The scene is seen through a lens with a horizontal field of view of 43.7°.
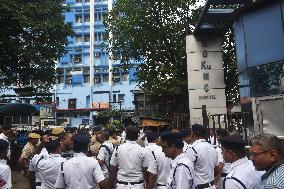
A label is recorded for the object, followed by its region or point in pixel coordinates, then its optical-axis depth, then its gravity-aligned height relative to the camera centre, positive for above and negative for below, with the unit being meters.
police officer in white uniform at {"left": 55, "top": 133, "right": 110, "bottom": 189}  5.52 -0.88
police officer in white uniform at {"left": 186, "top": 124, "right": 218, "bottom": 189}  6.52 -0.90
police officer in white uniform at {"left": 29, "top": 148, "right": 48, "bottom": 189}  6.68 -1.04
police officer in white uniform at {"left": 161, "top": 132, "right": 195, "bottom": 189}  5.10 -0.86
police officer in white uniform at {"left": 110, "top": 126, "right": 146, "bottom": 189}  6.63 -0.90
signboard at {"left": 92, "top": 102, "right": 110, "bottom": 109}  56.91 +1.70
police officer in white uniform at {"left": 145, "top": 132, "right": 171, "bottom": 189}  6.68 -1.00
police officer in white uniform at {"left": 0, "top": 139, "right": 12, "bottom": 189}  5.03 -0.77
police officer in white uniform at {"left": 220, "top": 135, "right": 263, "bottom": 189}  3.69 -0.60
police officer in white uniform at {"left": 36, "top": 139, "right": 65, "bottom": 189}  6.33 -0.88
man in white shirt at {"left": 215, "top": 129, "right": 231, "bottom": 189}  7.08 -1.13
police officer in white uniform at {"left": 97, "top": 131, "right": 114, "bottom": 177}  8.65 -0.98
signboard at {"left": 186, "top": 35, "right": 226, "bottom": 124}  12.42 +1.29
